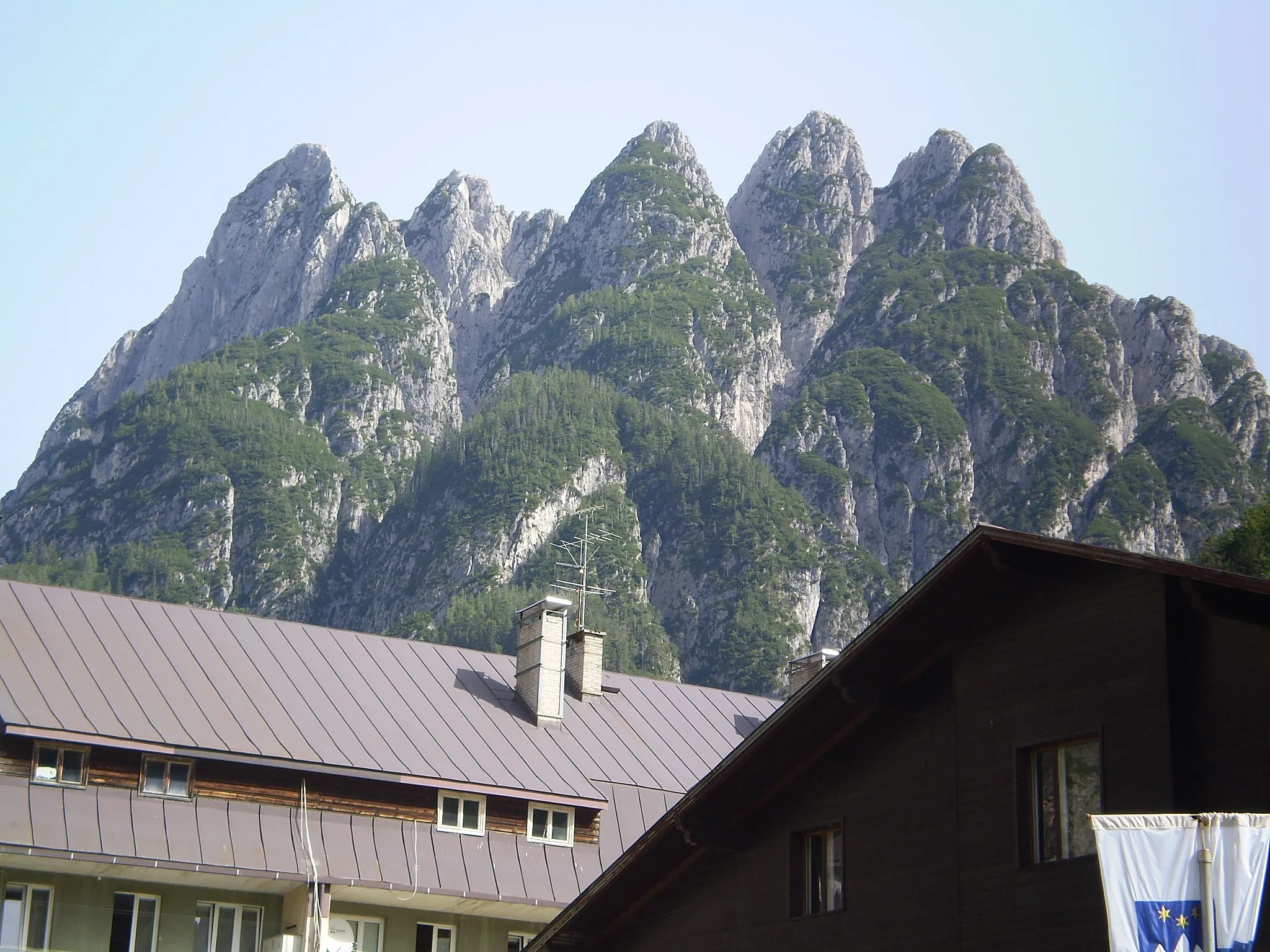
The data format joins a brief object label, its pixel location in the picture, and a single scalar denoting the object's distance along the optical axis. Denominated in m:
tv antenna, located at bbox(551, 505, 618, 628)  49.09
